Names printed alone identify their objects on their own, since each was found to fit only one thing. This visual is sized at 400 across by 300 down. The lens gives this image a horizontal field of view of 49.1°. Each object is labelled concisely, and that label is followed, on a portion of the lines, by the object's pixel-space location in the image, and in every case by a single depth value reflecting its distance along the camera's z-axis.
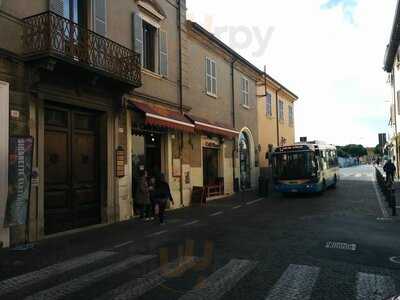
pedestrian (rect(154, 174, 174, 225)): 12.48
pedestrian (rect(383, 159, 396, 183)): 25.37
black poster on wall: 9.00
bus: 20.69
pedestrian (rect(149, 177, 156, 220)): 12.91
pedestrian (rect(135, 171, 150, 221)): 13.62
